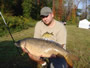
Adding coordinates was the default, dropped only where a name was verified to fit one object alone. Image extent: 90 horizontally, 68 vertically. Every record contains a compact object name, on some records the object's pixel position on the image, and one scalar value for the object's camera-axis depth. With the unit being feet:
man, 5.57
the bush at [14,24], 22.70
